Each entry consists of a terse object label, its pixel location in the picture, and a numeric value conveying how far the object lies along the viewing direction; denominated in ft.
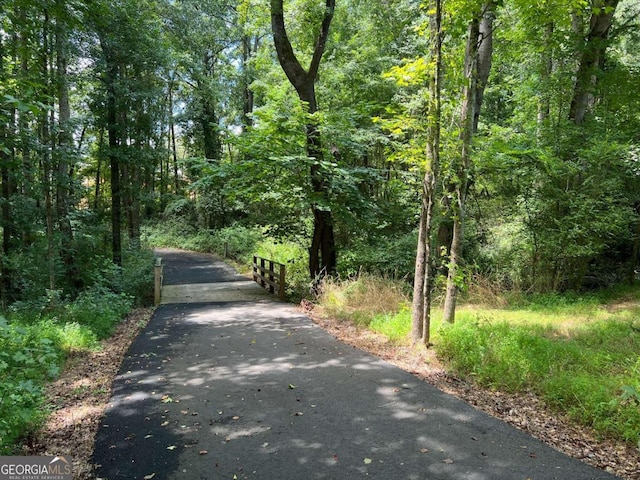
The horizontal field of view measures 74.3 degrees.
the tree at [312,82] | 37.06
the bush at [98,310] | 26.13
